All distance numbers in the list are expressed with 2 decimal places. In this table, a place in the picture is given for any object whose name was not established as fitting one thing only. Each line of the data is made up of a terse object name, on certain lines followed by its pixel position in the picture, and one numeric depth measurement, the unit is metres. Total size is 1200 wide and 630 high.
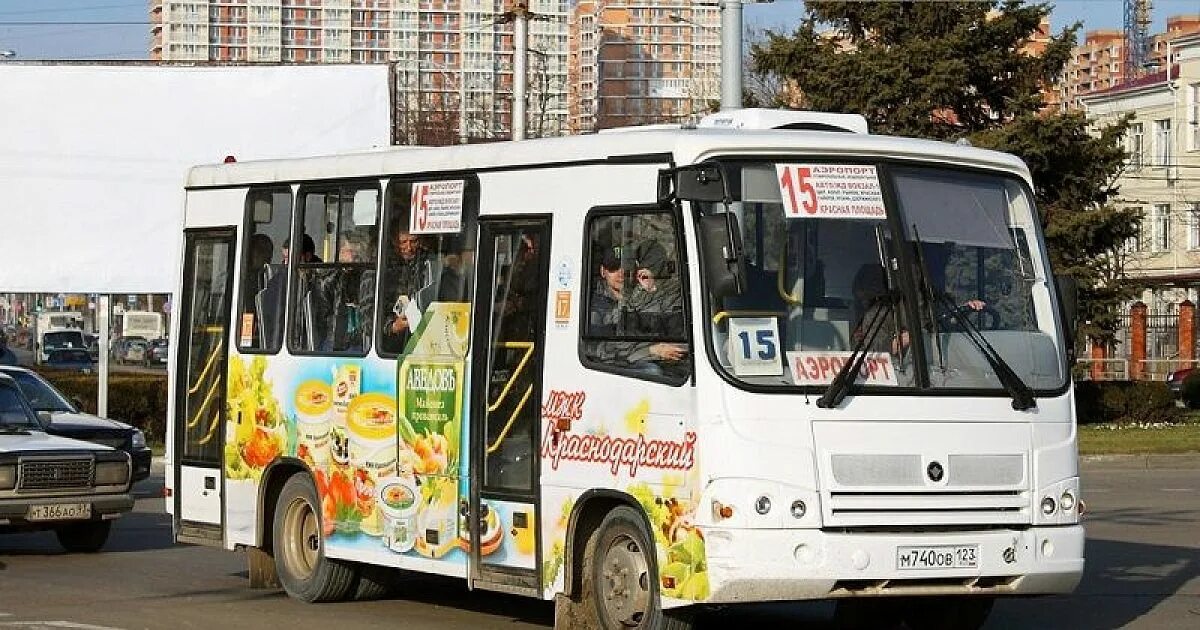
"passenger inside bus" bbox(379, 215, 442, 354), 13.28
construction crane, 112.50
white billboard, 37.06
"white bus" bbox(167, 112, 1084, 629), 10.70
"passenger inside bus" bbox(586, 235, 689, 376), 11.09
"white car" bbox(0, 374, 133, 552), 17.94
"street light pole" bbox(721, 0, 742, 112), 21.75
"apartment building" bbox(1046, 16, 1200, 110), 168.31
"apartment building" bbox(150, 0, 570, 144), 88.25
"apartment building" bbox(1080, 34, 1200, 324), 79.38
